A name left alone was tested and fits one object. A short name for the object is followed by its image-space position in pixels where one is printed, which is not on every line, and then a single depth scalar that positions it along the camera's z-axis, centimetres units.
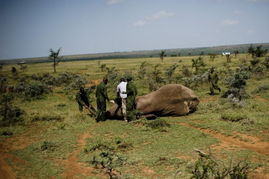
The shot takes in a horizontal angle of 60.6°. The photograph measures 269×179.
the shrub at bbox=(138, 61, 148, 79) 3388
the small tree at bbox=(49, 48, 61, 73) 5534
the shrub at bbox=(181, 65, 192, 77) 3185
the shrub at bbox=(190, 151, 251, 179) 431
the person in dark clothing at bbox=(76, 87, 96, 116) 1354
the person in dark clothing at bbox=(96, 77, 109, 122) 1298
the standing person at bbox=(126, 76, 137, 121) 1252
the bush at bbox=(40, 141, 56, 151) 938
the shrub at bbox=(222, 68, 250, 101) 1687
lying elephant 1330
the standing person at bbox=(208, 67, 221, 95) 1922
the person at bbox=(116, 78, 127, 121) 1252
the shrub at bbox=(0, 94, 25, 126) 1372
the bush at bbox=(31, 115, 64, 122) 1430
